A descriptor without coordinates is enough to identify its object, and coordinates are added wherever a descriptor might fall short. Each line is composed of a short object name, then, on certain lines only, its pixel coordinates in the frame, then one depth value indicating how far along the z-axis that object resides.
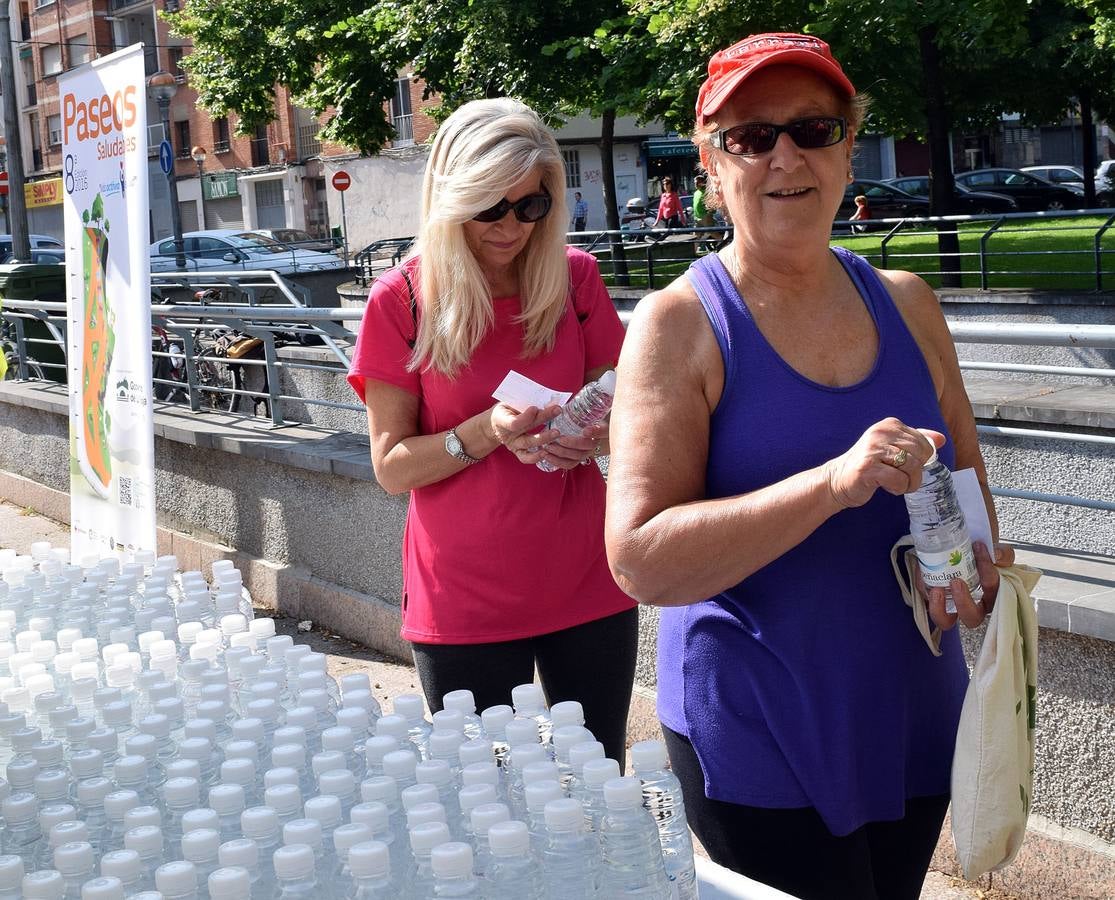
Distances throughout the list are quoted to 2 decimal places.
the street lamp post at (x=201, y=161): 53.34
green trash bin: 12.15
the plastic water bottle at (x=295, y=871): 1.58
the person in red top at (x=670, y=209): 27.70
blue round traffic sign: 24.72
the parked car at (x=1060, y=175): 34.66
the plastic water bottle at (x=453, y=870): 1.56
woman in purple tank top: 2.07
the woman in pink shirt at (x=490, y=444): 2.94
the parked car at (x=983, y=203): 32.28
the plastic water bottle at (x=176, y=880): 1.57
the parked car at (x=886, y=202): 31.66
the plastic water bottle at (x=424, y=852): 1.62
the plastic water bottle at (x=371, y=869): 1.57
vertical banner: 6.11
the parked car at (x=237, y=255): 24.92
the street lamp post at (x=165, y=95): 23.48
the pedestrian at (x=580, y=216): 36.41
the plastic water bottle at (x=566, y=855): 1.66
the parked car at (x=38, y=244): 28.48
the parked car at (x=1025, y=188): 33.00
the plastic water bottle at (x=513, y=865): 1.60
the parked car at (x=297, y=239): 28.37
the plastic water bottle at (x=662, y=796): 1.82
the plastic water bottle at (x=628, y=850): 1.69
